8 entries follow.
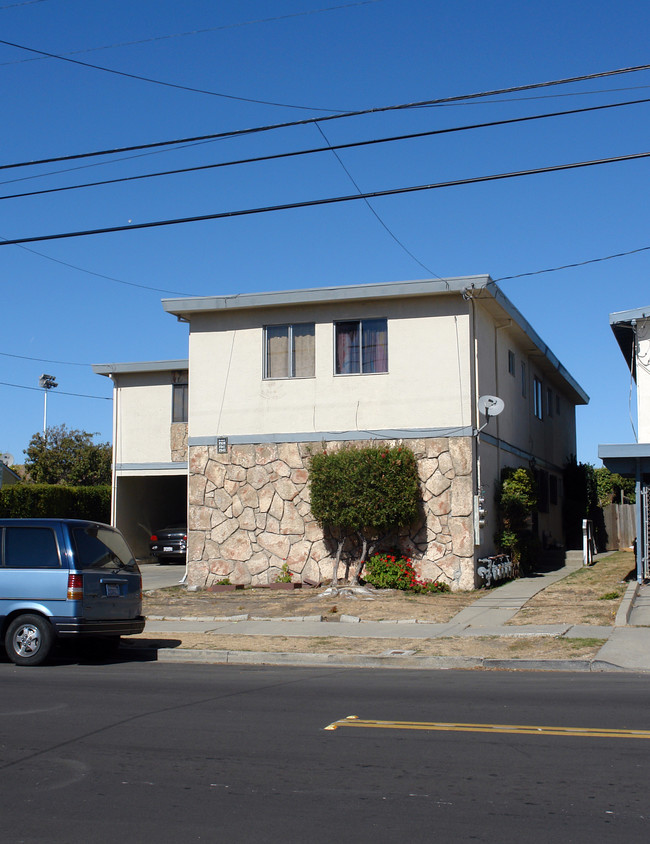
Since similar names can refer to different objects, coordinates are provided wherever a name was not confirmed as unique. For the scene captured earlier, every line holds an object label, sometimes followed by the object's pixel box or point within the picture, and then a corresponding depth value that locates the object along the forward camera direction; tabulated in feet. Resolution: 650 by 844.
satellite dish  62.34
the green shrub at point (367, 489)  59.57
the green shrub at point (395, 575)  60.34
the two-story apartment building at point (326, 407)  61.93
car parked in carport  92.48
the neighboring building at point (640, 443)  60.34
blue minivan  37.01
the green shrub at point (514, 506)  67.77
